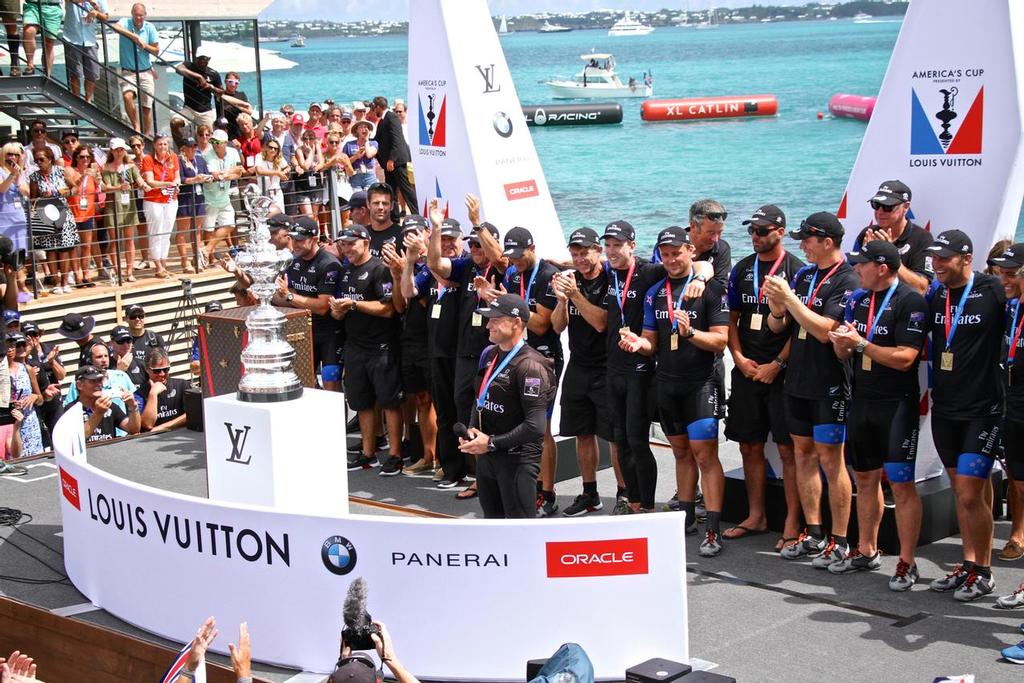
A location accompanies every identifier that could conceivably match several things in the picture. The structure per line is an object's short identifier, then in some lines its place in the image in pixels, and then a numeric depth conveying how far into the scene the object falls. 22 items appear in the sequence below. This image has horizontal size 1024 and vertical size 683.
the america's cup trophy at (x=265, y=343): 6.90
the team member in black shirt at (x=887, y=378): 7.60
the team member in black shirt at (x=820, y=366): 7.93
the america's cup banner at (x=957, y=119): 8.59
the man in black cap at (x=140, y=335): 11.91
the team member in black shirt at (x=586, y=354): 8.88
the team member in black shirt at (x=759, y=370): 8.31
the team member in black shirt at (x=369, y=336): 10.26
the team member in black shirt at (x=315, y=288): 10.51
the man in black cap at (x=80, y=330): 12.49
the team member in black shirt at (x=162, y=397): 11.51
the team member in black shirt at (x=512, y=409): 7.63
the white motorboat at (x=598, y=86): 89.25
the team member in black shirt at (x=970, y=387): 7.48
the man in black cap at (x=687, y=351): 8.30
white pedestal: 6.79
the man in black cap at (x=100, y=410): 10.85
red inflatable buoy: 74.31
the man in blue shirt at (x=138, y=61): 17.30
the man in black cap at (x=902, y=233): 8.30
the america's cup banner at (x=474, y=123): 10.80
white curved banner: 6.31
